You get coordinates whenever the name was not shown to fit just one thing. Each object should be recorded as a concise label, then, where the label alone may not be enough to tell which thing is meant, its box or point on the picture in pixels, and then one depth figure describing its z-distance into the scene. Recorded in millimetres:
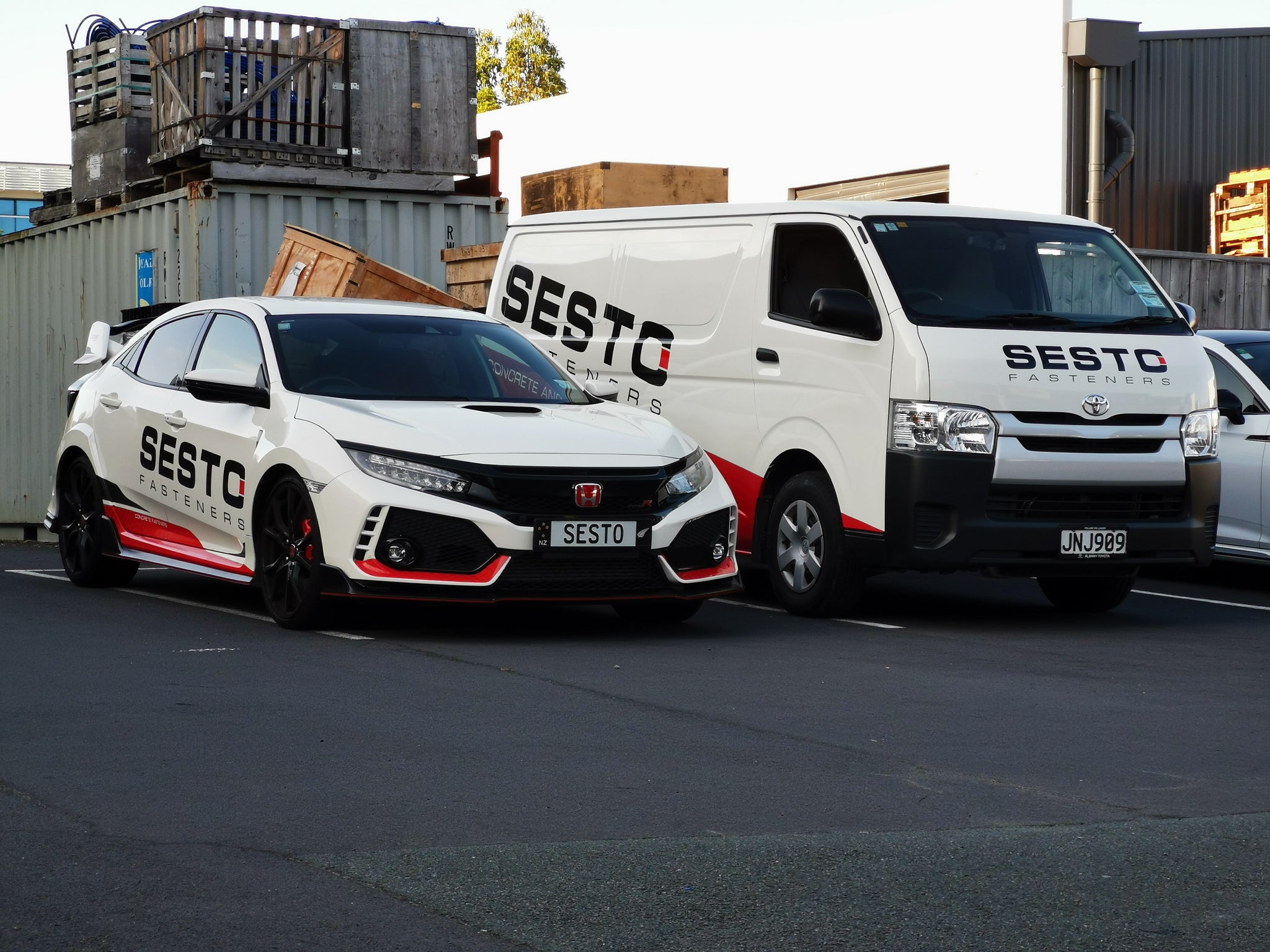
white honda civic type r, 8188
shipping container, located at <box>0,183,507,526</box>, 15750
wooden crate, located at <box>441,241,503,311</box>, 14945
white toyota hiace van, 9031
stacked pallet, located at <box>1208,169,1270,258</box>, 22719
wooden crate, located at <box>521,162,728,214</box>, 17344
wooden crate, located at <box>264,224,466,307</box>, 14180
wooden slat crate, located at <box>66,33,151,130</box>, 16625
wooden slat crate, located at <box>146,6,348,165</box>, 15438
